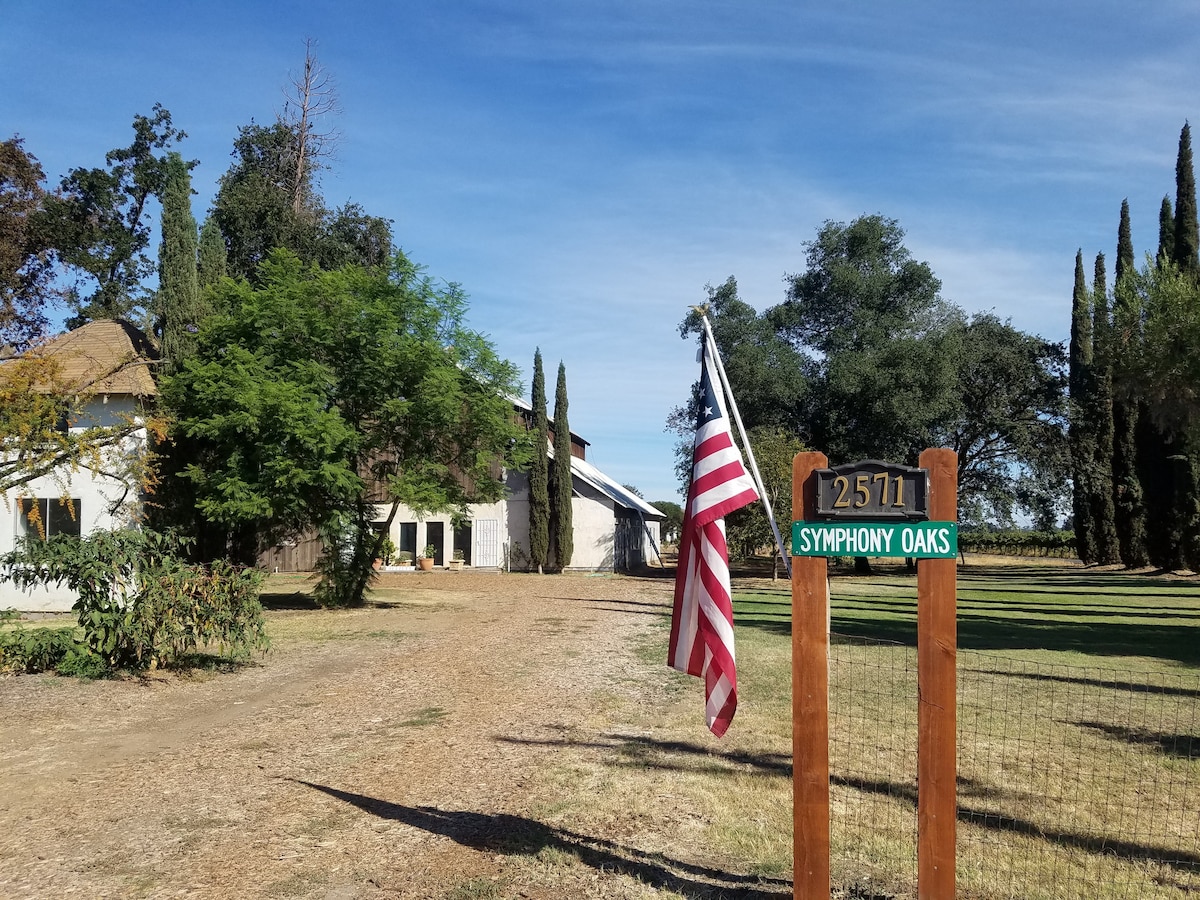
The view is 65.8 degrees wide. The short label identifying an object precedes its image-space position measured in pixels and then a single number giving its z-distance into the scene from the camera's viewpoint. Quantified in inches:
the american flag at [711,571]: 205.2
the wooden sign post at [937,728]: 173.0
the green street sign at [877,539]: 175.6
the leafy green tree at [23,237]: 1124.0
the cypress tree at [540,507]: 1430.9
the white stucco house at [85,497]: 764.6
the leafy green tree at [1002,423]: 1492.4
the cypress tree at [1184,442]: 1151.0
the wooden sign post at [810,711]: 178.2
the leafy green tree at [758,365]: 1470.2
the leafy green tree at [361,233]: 1487.5
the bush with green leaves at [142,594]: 418.3
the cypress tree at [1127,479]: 1482.5
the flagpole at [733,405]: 212.8
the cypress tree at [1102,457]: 1577.3
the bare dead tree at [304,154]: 1531.7
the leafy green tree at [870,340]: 1371.8
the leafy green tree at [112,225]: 1469.0
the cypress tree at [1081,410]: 1557.6
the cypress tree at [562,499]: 1437.9
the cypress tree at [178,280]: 866.1
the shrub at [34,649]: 458.9
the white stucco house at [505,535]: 1425.9
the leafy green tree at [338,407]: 735.1
